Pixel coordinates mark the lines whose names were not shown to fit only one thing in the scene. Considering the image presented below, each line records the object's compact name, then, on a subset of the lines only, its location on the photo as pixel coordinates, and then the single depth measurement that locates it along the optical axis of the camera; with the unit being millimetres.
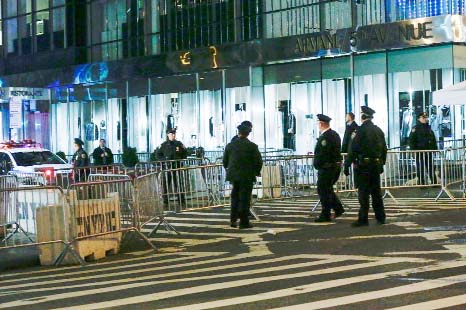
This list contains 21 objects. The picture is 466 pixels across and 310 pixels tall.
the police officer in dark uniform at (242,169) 17219
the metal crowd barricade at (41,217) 14344
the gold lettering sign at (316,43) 32572
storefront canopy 17625
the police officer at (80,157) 27141
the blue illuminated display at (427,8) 30422
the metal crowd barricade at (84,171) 22205
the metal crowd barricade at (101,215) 14445
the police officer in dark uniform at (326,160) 17453
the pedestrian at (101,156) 29816
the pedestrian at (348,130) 22281
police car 28203
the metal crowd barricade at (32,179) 18766
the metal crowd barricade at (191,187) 19703
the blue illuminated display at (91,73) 43406
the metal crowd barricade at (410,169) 22484
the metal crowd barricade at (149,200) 16219
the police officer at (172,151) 24672
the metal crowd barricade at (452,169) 21484
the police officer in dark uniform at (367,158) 16281
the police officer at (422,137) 25000
